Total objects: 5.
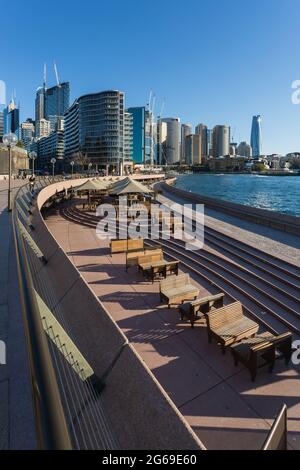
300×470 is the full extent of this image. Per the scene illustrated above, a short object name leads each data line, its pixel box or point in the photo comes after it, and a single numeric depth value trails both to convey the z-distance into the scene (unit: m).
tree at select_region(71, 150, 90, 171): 139.94
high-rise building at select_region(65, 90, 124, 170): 152.75
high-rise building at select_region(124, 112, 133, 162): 163.25
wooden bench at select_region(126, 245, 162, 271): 13.11
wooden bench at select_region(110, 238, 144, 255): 15.04
